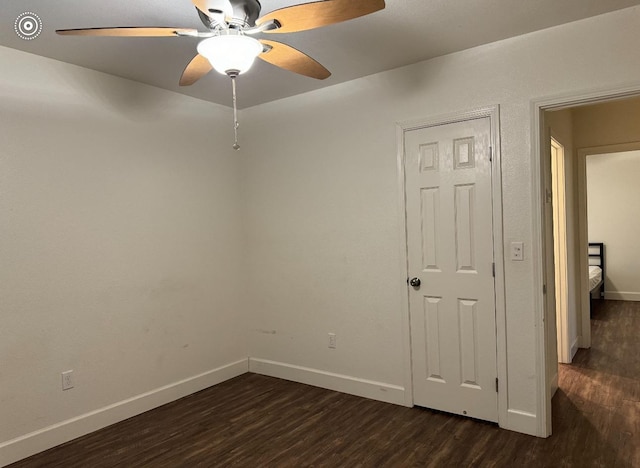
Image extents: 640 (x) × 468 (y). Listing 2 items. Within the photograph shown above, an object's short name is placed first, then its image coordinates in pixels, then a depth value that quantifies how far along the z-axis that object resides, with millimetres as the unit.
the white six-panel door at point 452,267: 3010
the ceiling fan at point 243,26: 1609
